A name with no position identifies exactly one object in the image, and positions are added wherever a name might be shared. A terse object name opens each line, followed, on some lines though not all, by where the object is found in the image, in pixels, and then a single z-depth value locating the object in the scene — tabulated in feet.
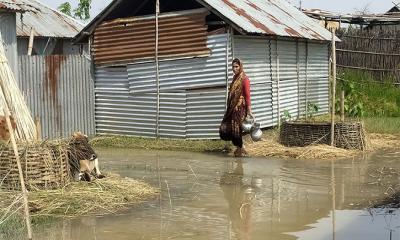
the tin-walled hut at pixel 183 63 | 43.65
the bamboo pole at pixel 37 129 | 26.11
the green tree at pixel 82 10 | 102.02
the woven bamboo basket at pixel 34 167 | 24.85
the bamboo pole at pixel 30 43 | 49.42
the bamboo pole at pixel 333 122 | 38.21
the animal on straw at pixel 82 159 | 26.55
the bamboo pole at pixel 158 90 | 45.29
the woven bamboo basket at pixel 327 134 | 38.86
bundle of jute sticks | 24.82
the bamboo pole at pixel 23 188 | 17.19
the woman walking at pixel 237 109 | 38.01
